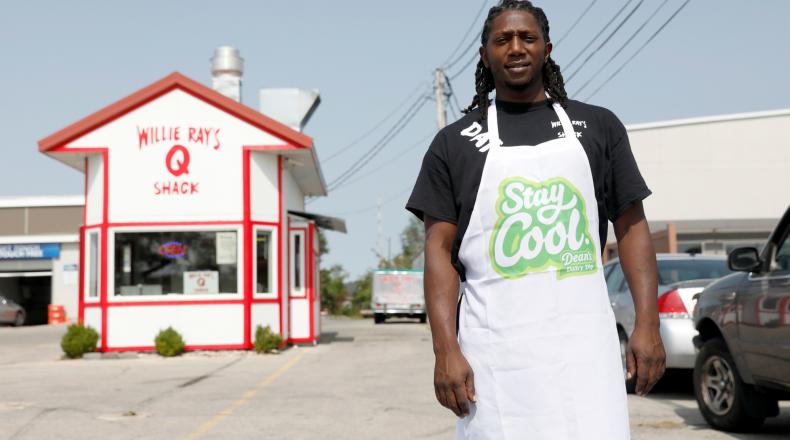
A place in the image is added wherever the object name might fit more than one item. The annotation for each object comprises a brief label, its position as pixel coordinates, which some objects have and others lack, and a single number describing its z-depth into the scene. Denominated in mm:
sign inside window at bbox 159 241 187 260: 19594
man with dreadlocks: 2908
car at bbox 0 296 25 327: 41438
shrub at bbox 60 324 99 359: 18797
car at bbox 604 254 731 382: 9883
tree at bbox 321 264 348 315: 62000
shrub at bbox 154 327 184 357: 18828
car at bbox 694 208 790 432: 7105
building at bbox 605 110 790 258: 44781
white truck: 42312
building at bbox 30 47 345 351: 19328
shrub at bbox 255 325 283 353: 19062
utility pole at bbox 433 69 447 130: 31938
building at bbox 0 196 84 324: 45938
